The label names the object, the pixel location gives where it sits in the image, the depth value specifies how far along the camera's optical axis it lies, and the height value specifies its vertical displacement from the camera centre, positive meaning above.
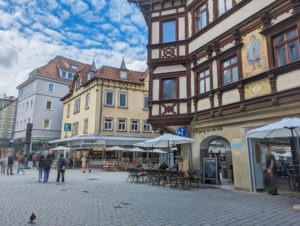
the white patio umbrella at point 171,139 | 11.57 +1.04
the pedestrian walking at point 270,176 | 9.28 -0.58
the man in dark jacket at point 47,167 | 13.39 -0.45
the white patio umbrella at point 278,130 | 7.08 +1.07
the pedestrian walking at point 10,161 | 17.96 -0.18
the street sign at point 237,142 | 10.49 +0.86
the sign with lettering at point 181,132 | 13.10 +1.58
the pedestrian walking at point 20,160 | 18.70 -0.13
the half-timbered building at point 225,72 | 9.09 +4.33
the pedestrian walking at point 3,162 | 18.69 -0.27
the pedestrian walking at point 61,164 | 13.80 -0.28
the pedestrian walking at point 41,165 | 13.63 -0.35
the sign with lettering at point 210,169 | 12.11 -0.42
